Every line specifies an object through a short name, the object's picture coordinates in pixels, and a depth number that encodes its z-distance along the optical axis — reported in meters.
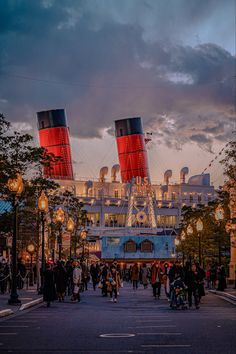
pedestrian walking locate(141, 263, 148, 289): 50.78
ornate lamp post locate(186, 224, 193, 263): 59.00
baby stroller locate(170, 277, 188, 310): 25.88
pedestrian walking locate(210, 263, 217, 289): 46.59
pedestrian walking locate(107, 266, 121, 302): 32.38
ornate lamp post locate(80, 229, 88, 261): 73.66
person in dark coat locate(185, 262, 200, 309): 26.89
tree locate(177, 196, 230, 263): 58.88
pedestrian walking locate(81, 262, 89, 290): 43.96
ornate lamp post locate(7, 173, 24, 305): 25.77
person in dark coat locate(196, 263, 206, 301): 27.49
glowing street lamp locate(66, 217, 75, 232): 50.29
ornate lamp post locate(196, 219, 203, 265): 48.64
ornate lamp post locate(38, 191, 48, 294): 34.19
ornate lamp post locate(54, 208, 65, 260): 43.66
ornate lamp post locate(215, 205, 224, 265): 41.44
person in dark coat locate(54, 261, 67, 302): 30.98
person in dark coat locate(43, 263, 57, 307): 27.53
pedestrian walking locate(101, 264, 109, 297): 37.31
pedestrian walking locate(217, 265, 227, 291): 40.59
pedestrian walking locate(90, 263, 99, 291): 47.45
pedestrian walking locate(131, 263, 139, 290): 49.56
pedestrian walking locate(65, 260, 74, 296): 34.03
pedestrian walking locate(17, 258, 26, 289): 41.17
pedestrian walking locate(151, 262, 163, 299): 34.55
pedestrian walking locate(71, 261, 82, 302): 31.03
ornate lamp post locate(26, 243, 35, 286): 44.61
